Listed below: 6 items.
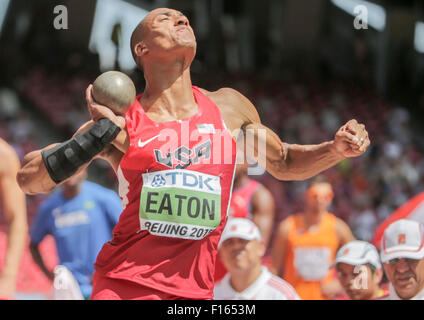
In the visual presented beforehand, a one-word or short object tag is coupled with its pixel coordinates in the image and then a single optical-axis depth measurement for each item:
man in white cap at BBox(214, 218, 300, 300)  9.41
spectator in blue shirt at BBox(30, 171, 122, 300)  11.66
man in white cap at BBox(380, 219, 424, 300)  7.50
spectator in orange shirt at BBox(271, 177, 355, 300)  12.62
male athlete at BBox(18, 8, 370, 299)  5.59
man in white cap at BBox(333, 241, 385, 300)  8.43
